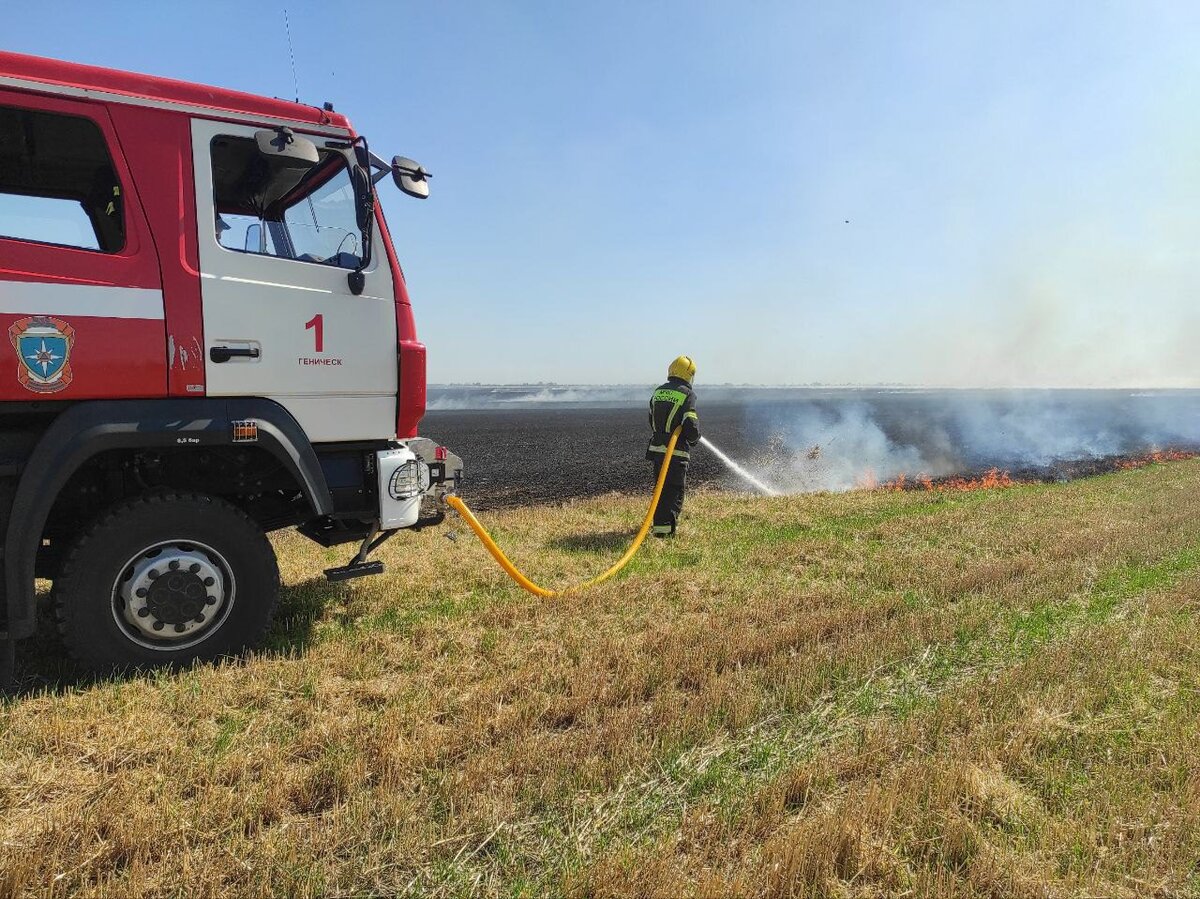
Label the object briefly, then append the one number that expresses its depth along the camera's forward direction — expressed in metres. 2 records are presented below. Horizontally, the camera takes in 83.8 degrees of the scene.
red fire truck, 3.77
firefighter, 8.95
